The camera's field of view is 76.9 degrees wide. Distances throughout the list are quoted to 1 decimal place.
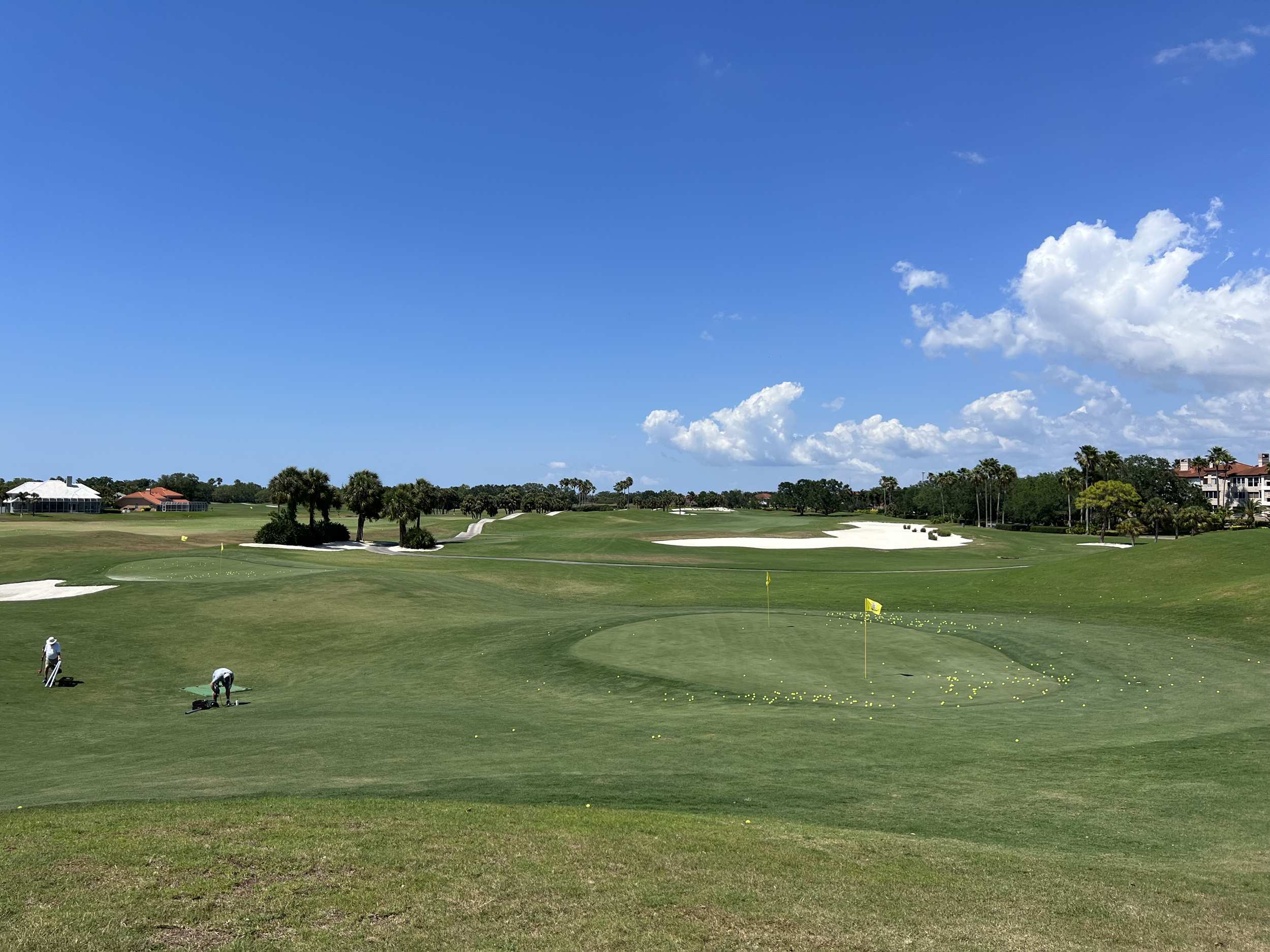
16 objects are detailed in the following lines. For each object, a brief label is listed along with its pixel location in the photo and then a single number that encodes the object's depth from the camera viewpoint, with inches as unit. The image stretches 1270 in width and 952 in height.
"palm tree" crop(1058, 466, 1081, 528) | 6102.4
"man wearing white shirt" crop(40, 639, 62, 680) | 1023.0
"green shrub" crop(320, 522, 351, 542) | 3804.1
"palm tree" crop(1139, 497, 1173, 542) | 4987.7
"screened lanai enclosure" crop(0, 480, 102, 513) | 6102.4
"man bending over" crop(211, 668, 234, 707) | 931.3
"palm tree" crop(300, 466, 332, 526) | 3698.3
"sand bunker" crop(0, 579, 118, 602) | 1611.7
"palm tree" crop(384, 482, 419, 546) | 4190.5
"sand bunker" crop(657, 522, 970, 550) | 4387.3
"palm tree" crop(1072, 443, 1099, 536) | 6077.8
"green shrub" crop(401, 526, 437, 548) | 3855.8
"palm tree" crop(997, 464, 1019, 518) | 6309.1
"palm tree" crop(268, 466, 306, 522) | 3663.9
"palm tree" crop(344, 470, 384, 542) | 3983.8
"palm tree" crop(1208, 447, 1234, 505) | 6702.8
